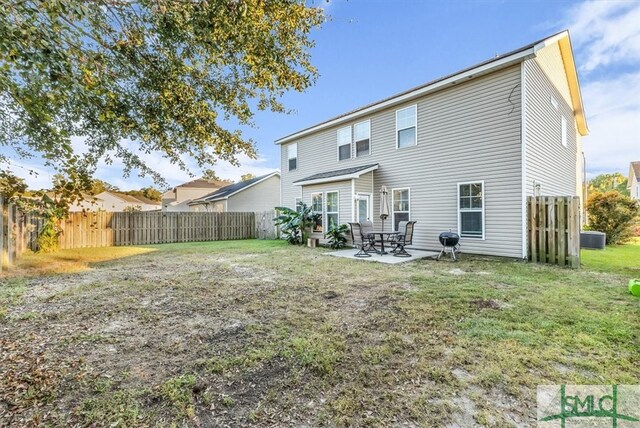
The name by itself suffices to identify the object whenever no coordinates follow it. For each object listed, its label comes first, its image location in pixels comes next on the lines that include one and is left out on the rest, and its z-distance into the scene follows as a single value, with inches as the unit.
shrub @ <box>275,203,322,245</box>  503.8
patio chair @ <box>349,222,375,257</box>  379.2
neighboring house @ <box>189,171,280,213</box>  887.7
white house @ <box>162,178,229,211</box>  1270.9
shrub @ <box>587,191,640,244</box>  465.7
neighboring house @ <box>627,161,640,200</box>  1339.8
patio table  357.3
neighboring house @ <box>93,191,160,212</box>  1605.6
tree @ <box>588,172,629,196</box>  1630.5
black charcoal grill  331.6
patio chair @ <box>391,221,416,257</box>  360.5
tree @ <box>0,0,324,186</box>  121.9
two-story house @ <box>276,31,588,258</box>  327.6
